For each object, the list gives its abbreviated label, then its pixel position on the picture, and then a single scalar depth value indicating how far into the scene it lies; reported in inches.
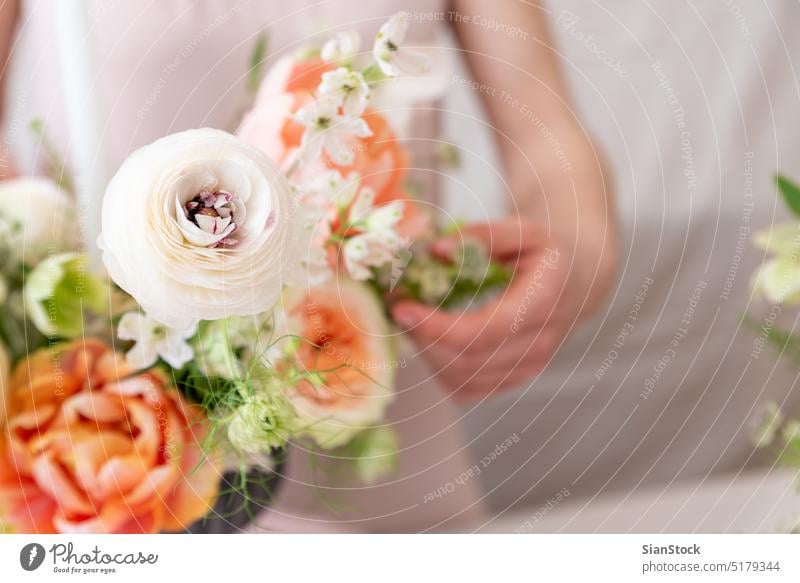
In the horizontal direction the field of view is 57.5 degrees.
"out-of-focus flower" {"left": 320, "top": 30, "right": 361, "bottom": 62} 12.2
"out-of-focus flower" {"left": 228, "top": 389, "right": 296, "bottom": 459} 11.4
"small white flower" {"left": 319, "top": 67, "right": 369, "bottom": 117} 11.7
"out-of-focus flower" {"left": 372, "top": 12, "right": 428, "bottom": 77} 12.2
